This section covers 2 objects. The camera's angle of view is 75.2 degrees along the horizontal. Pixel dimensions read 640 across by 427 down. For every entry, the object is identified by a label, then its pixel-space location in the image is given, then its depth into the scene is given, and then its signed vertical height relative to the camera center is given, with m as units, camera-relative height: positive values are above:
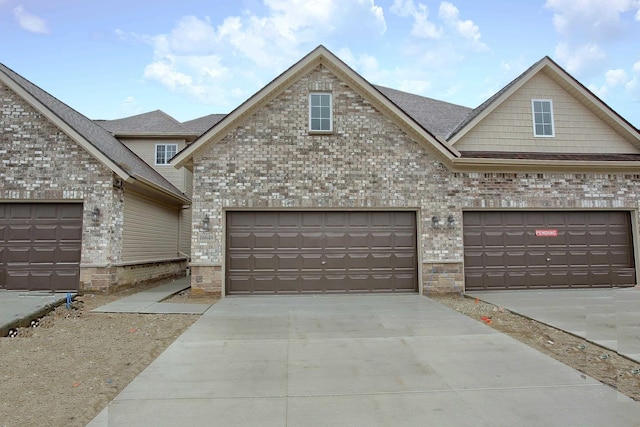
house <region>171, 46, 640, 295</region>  11.32 +1.11
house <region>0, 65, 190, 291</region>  11.07 +1.13
